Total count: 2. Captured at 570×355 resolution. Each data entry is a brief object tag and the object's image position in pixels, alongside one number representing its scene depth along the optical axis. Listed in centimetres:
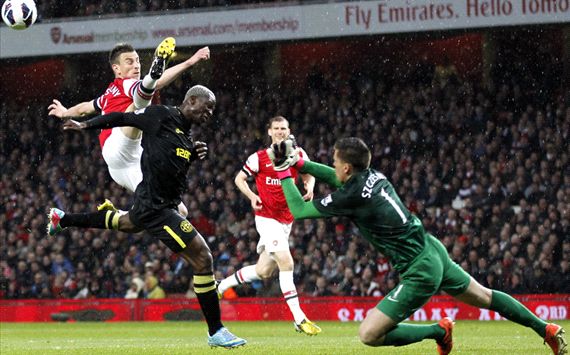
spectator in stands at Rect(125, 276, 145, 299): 2186
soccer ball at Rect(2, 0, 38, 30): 1308
